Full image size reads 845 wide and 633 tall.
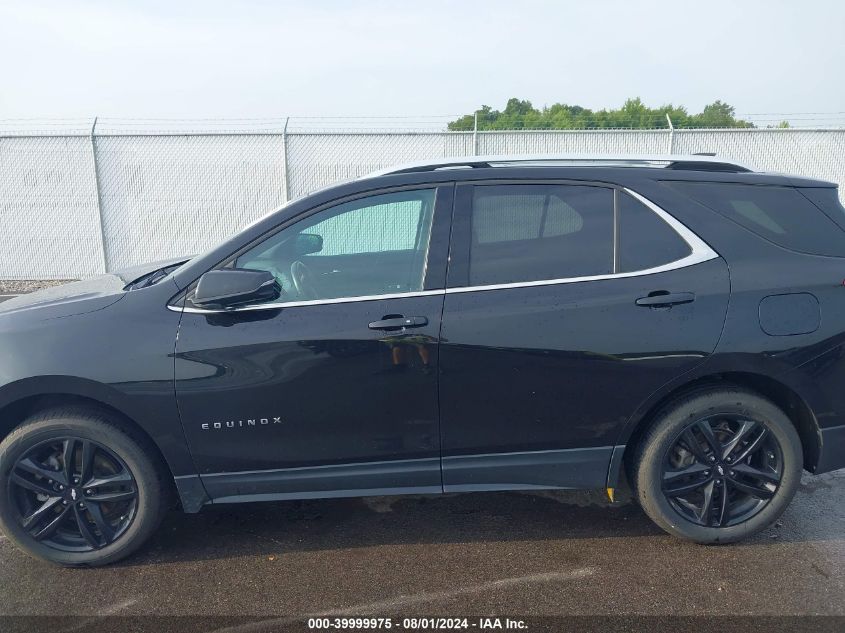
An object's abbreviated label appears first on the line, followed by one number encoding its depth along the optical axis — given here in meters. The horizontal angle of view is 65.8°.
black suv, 2.91
